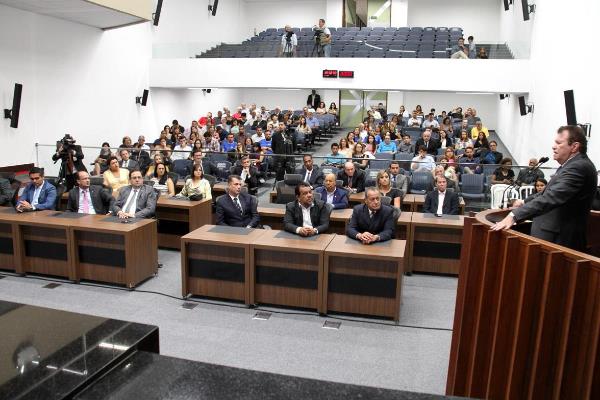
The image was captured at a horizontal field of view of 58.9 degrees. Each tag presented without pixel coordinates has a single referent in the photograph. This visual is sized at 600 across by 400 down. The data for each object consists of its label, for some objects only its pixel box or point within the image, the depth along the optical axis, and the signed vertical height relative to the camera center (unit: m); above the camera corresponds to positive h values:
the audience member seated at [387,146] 12.02 -0.48
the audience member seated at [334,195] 6.92 -0.93
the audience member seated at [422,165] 9.20 -0.68
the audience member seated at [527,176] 7.69 -0.67
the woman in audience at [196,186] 7.51 -0.96
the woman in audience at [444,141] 12.36 -0.32
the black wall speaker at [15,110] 10.39 +0.01
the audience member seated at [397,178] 8.16 -0.81
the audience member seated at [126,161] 9.92 -0.86
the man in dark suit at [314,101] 19.16 +0.77
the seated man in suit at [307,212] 5.62 -0.96
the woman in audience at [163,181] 7.91 -0.98
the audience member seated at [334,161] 8.88 -0.63
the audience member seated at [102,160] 9.70 -0.87
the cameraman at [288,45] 14.49 +2.05
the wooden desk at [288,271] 5.05 -1.44
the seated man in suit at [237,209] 6.18 -1.04
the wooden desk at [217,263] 5.23 -1.44
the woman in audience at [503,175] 8.21 -0.70
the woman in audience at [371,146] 11.33 -0.46
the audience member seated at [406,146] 11.85 -0.45
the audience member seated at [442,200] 6.94 -0.95
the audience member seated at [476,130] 13.35 -0.04
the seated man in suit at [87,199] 6.62 -1.05
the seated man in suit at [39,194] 6.61 -1.02
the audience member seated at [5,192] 7.71 -1.22
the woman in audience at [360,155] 8.97 -0.60
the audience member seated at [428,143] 11.85 -0.37
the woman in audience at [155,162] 9.05 -0.79
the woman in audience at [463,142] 12.05 -0.33
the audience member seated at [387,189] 6.88 -0.83
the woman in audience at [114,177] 7.80 -0.93
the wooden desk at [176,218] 7.05 -1.35
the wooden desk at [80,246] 5.67 -1.45
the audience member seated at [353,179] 8.00 -0.84
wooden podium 2.09 -0.81
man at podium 2.49 -0.32
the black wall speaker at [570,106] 8.50 +0.41
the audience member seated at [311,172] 8.56 -0.82
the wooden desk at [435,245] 6.23 -1.39
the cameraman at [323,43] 14.22 +2.12
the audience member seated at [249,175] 9.27 -0.96
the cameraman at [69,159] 8.83 -0.80
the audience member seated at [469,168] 8.59 -0.65
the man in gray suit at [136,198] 6.45 -1.00
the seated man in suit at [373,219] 5.28 -0.95
